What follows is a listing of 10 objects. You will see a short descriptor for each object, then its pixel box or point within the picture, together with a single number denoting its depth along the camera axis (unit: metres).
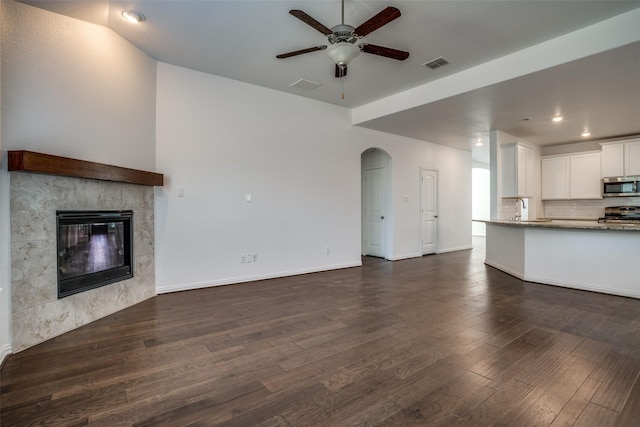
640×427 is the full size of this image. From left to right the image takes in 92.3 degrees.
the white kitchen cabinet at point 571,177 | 6.85
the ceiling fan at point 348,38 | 2.49
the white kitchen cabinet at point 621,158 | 6.25
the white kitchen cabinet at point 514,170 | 6.42
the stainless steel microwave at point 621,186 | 6.28
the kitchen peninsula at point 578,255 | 4.10
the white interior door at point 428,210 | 7.60
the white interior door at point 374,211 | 7.20
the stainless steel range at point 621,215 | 6.37
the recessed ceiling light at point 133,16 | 3.09
